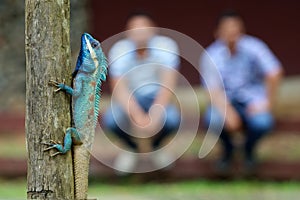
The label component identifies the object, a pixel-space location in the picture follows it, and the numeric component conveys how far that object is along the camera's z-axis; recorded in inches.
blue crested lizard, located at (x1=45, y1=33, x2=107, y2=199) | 270.2
